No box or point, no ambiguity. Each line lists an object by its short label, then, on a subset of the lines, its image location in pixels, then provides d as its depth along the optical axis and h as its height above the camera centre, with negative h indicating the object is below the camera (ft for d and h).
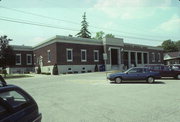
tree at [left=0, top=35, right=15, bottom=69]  104.12 +7.43
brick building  116.06 +8.71
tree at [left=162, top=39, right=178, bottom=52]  323.78 +33.37
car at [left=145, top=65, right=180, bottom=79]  71.15 -2.01
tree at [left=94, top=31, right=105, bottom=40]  269.03 +44.29
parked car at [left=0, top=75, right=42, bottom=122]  10.82 -2.43
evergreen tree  247.70 +46.90
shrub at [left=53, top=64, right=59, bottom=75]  109.60 -1.78
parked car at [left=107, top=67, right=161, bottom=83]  59.93 -2.87
